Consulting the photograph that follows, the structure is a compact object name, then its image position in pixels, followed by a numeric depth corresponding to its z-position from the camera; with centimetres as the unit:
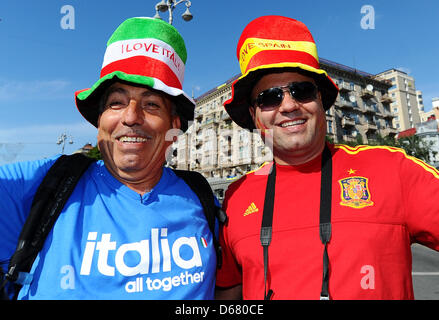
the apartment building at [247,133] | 4172
